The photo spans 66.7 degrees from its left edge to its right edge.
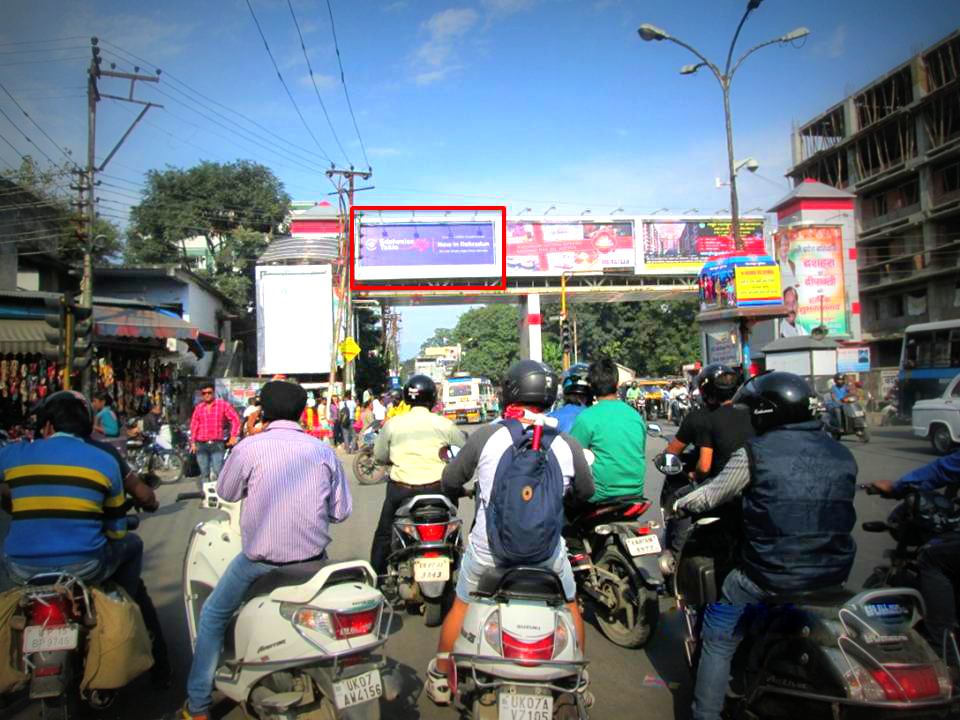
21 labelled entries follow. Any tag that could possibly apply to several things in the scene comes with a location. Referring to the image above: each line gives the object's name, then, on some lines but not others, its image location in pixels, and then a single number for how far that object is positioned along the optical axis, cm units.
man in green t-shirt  480
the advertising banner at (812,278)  3484
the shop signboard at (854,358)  2395
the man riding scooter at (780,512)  285
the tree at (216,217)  4016
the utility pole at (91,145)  1608
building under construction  3531
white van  3853
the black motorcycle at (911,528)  360
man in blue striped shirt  342
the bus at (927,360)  1730
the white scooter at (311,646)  296
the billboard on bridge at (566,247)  3703
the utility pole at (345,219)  2588
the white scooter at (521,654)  286
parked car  1409
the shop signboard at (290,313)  3356
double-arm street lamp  1489
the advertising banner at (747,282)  1798
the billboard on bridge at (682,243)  3825
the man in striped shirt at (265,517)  329
